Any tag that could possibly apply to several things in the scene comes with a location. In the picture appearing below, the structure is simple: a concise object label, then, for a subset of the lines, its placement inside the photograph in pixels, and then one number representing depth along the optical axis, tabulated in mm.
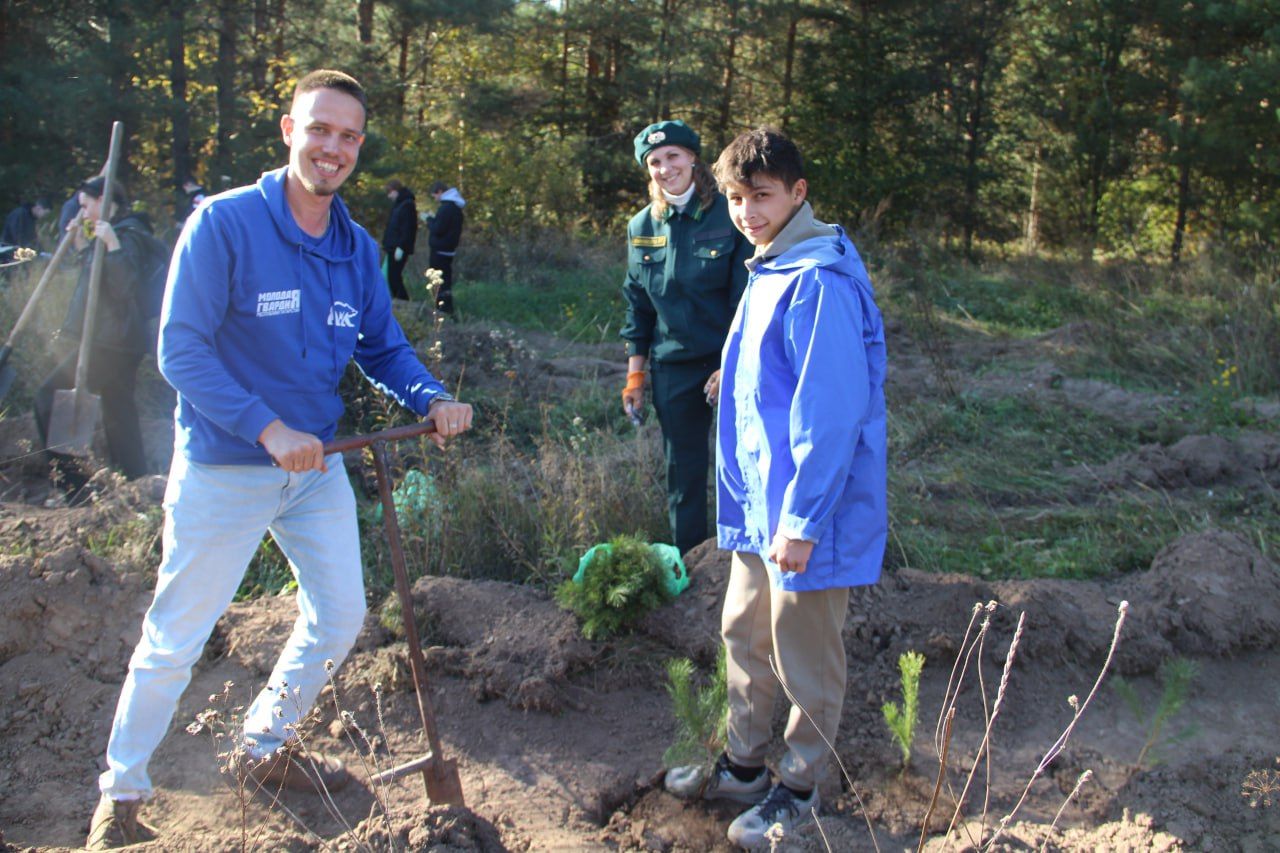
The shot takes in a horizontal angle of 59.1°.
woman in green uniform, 4352
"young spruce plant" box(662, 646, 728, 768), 3561
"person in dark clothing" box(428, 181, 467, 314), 13734
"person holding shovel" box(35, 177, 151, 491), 6094
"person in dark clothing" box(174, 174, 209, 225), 11045
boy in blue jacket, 2920
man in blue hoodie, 2920
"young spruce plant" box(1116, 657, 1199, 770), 3551
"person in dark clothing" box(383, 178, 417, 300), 13430
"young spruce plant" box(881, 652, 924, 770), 3480
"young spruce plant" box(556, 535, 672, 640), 4277
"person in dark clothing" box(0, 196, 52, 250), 12445
